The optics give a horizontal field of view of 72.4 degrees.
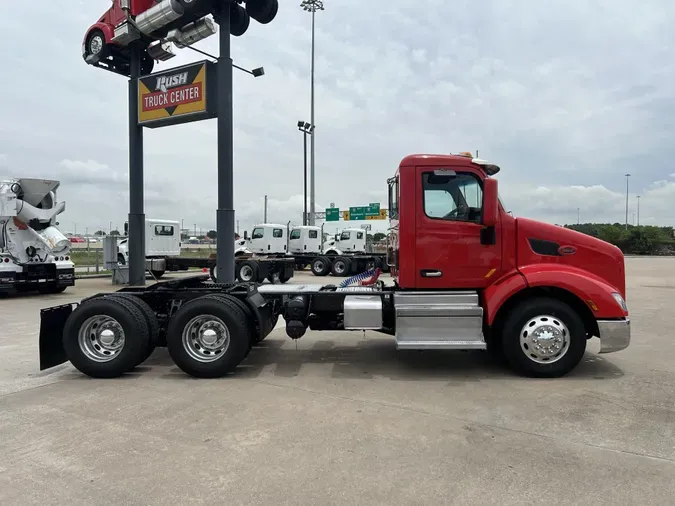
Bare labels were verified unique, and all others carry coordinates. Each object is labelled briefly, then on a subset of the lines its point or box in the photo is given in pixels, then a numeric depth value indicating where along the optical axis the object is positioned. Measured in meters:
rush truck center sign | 9.61
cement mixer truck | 13.80
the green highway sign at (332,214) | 51.81
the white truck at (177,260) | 19.09
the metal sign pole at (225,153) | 9.49
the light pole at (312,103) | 34.75
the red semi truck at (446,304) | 5.45
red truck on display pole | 9.91
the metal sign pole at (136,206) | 11.55
